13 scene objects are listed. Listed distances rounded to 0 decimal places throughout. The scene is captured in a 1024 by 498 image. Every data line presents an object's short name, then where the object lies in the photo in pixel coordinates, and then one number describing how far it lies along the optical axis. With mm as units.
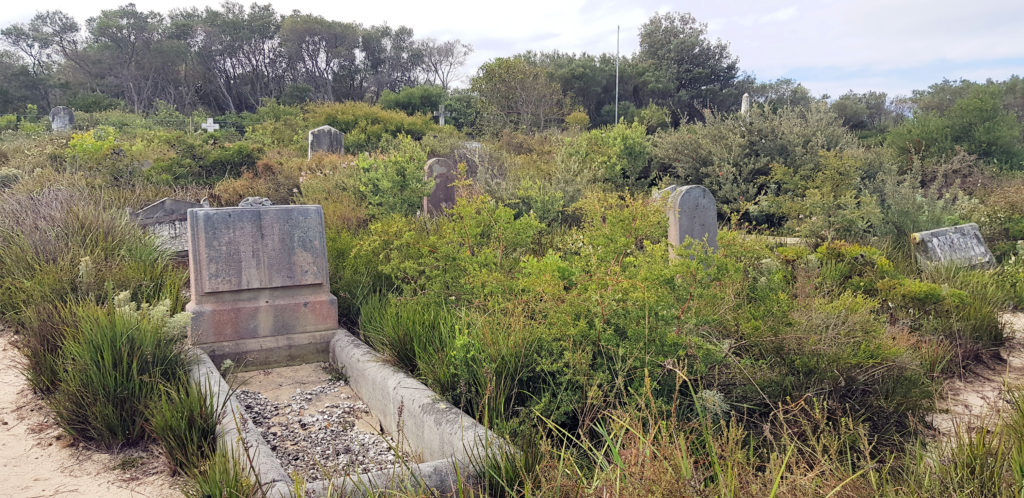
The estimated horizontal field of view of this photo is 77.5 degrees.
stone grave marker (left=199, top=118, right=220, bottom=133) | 19778
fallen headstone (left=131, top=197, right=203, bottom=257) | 6835
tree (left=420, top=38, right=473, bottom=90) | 45500
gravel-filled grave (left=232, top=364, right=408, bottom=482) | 3002
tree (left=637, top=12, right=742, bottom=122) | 33031
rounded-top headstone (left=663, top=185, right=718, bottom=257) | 5730
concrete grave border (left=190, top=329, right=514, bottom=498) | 2324
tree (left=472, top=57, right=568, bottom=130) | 22078
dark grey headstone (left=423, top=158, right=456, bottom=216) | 8914
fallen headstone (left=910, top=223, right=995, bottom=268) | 6859
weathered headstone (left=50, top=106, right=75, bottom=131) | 19453
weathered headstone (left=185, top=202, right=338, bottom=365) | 4312
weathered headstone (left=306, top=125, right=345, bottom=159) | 13227
